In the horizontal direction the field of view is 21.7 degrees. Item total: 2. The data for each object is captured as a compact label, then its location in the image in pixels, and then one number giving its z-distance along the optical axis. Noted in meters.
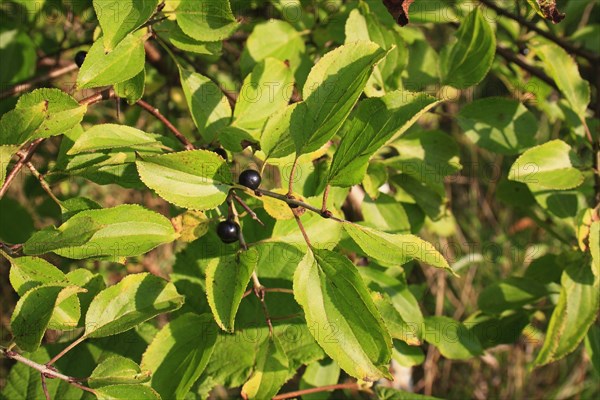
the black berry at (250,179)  0.53
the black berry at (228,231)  0.53
